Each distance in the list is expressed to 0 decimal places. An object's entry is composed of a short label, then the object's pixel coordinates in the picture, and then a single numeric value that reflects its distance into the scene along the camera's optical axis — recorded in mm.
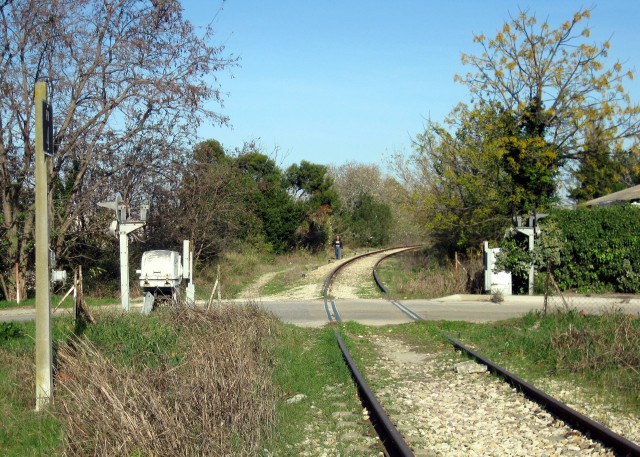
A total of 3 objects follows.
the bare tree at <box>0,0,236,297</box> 22156
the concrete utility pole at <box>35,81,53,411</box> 8336
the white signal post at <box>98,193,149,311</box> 15000
